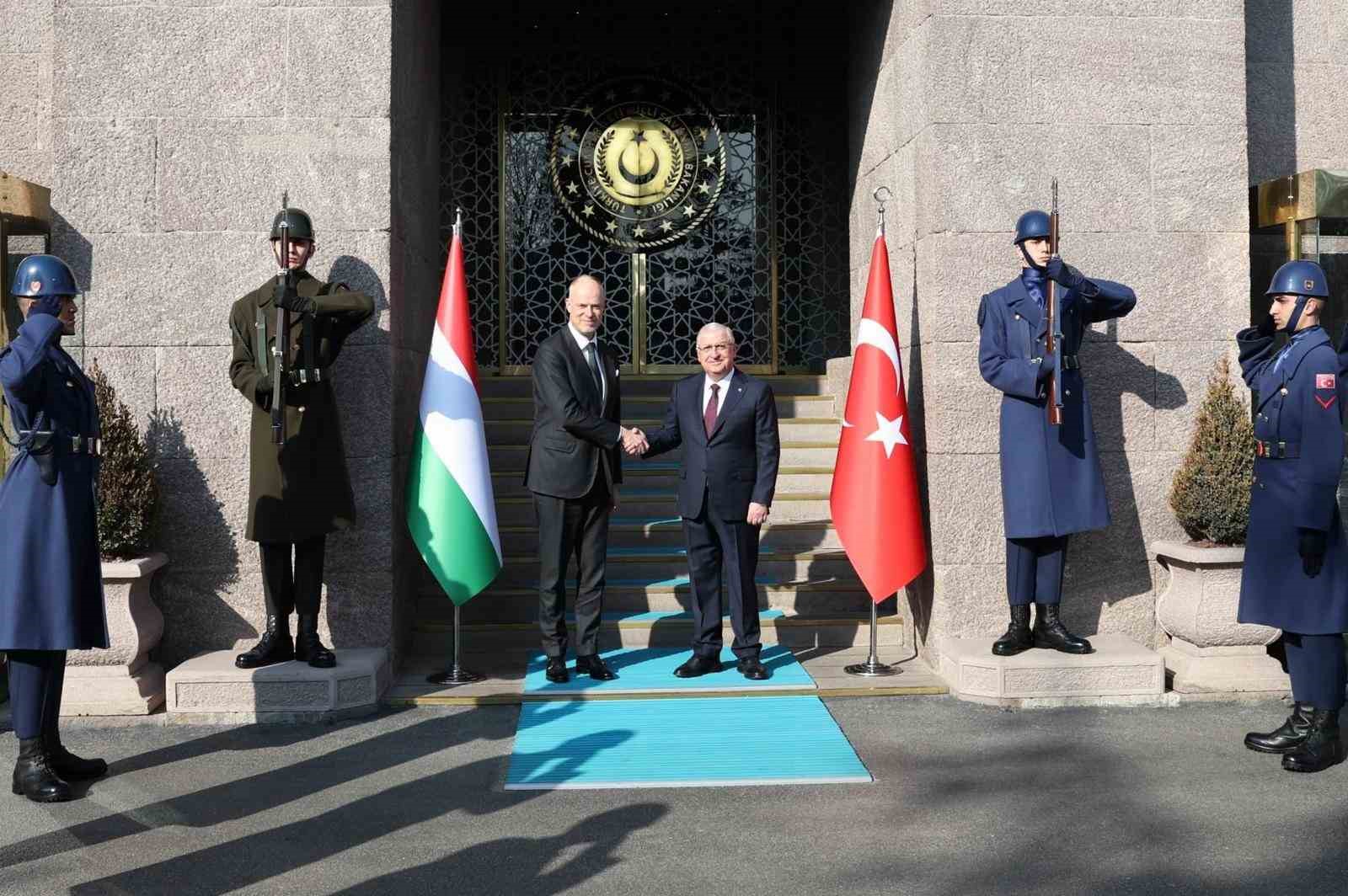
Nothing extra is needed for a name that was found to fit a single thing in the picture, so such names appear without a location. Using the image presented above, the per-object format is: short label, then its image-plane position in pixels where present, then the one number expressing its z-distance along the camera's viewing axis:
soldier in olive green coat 6.05
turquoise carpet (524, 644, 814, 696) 6.39
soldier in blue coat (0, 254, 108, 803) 4.79
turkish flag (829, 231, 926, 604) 6.79
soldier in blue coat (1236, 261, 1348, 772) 5.17
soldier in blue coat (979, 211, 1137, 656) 6.30
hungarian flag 6.59
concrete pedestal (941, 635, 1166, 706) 6.25
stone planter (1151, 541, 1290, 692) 6.39
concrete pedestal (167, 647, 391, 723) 6.02
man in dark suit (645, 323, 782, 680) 6.56
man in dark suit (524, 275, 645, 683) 6.54
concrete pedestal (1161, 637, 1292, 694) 6.39
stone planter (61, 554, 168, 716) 6.07
